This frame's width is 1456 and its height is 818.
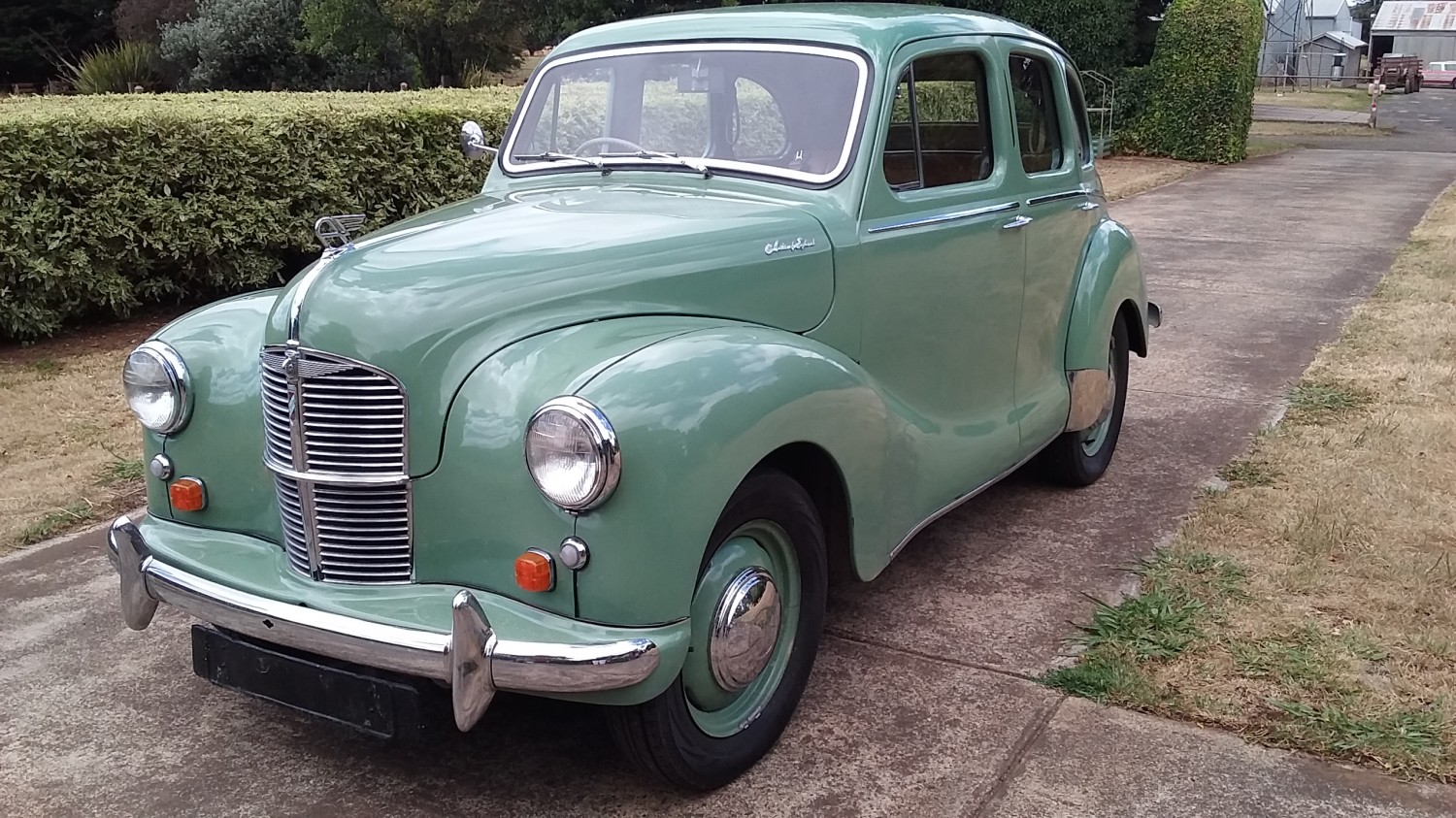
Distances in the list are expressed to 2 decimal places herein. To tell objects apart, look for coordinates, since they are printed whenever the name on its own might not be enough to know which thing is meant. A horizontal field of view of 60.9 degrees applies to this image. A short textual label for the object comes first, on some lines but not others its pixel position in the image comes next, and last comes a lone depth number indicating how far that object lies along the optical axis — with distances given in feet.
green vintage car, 8.37
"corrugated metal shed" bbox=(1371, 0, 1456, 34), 214.48
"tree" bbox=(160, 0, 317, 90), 79.14
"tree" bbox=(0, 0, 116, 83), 112.57
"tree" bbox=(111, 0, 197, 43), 94.07
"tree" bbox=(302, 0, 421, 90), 78.89
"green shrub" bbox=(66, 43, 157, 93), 44.16
